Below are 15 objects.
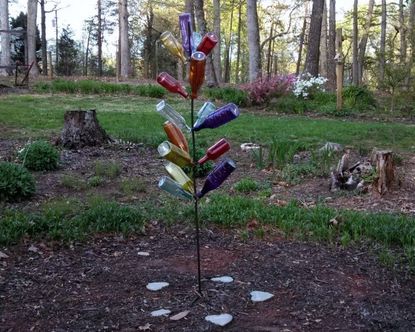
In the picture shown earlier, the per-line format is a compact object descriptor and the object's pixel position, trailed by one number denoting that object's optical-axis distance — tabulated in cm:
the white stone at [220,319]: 246
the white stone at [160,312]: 254
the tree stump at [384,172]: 481
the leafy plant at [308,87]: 1375
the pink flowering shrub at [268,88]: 1325
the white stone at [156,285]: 284
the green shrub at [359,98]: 1336
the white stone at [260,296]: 272
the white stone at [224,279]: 295
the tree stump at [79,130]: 696
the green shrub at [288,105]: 1278
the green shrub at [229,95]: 1372
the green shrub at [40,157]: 561
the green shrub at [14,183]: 446
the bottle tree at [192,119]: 249
